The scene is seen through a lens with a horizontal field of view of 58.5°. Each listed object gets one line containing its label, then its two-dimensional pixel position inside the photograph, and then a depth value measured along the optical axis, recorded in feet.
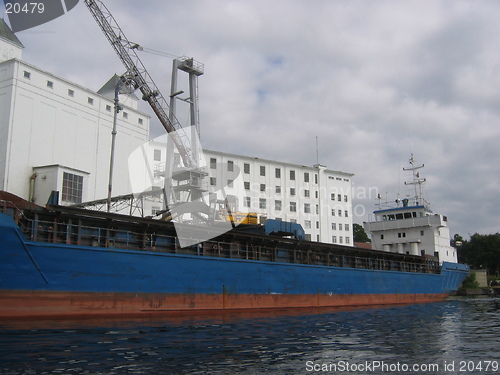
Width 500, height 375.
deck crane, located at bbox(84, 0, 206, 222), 100.78
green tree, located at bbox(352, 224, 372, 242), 367.25
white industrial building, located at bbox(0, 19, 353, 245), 113.80
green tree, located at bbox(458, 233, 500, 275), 257.14
